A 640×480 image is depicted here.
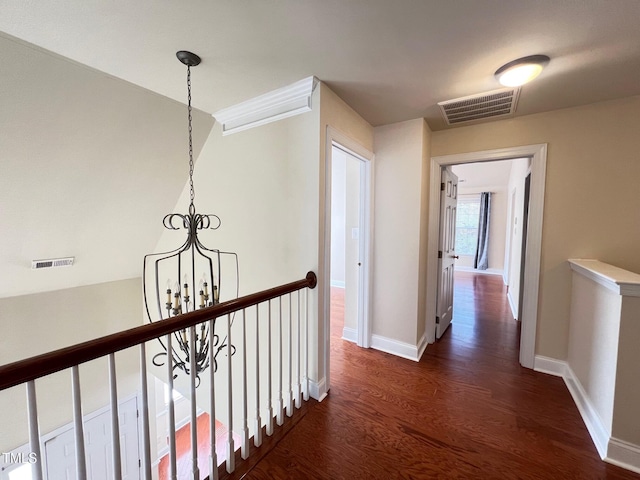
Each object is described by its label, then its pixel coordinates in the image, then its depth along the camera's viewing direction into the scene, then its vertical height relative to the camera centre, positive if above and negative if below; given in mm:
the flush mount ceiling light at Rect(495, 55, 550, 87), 1591 +946
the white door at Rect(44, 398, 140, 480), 2988 -2750
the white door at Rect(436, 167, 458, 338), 2955 -312
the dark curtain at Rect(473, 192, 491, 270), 6922 -188
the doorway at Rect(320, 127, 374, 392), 2064 -223
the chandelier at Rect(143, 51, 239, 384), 1658 -542
